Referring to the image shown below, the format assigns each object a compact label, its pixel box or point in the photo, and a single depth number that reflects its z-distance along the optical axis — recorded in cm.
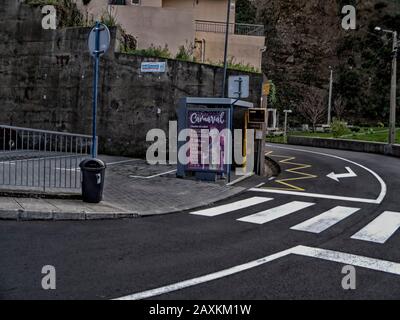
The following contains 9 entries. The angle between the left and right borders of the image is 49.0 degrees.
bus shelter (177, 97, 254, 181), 1360
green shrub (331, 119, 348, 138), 3794
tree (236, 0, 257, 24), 6538
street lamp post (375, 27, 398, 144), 2559
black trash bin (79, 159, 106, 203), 935
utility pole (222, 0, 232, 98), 1689
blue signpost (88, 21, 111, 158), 942
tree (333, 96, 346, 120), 5797
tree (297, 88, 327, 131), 5719
